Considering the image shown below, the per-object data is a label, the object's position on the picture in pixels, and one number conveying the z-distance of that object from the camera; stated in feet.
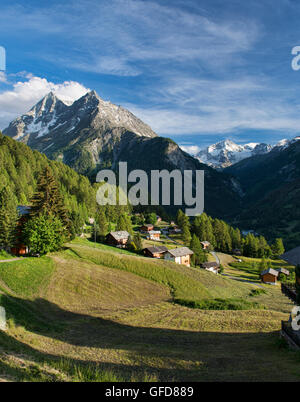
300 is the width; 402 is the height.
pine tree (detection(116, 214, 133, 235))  318.86
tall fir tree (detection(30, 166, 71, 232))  170.00
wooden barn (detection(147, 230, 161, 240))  379.55
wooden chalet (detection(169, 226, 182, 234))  440.45
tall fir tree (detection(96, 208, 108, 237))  297.63
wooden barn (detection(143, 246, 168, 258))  264.83
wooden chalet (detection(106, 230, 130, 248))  280.92
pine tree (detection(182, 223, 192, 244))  356.20
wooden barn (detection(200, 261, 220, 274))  281.31
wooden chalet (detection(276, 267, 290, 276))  287.96
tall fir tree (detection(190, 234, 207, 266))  288.10
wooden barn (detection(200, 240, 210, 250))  369.38
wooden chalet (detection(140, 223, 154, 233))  415.78
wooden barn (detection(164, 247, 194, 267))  263.23
